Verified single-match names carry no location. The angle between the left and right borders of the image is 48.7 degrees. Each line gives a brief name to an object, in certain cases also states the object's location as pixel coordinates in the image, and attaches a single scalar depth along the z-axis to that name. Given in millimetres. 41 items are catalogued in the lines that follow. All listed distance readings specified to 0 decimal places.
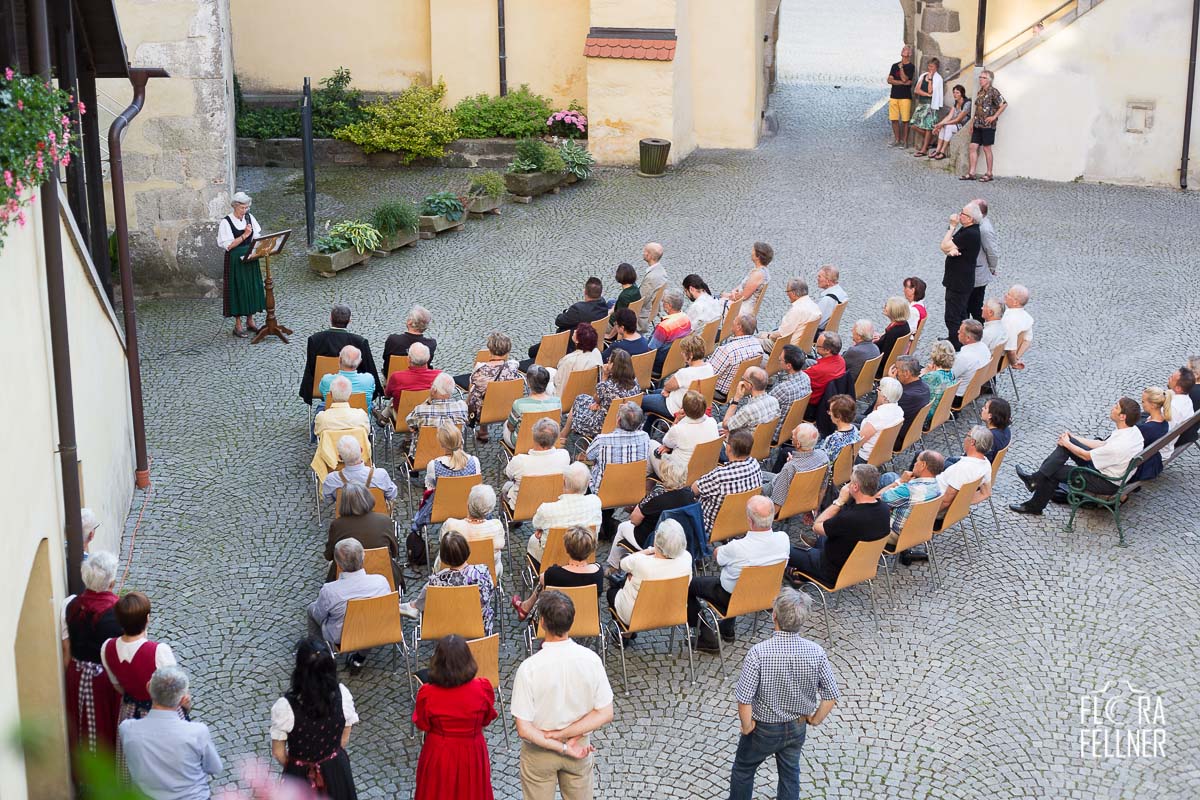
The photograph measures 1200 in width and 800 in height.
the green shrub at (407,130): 19703
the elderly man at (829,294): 12258
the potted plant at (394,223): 15812
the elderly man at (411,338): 10727
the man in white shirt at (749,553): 7609
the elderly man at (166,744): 5586
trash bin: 18969
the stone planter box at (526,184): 17891
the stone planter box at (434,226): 16500
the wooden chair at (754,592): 7684
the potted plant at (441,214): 16531
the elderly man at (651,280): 12719
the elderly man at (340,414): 9422
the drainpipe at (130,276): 10141
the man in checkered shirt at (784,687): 6117
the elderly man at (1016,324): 11430
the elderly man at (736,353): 10977
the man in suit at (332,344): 10859
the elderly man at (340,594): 7281
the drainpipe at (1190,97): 17531
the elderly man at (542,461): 8797
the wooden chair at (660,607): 7465
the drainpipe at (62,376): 6820
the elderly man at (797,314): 11906
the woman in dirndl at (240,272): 13398
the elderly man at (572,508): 8000
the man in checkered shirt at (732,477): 8531
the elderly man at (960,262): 12453
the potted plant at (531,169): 17922
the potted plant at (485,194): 17234
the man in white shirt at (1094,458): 9359
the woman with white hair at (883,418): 9672
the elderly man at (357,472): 8469
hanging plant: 5160
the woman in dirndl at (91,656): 6461
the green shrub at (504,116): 20078
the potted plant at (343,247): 15141
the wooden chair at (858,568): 8047
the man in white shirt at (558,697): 5891
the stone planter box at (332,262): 15102
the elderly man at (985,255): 12484
